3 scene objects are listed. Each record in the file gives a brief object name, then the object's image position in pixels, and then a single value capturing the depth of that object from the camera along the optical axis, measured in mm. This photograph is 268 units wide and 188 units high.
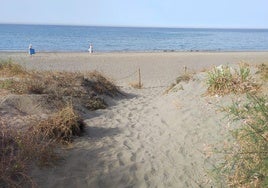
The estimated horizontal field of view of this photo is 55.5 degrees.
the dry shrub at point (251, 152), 2533
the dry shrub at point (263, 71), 6111
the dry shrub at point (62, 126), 4004
